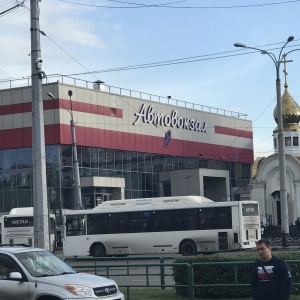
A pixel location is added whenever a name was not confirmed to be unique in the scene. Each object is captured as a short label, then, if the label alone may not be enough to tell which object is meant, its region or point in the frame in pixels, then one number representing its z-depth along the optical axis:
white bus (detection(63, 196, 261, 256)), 36.03
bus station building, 55.74
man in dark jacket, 9.53
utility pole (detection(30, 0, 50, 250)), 18.83
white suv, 12.85
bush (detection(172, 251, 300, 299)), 16.52
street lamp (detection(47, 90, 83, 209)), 42.31
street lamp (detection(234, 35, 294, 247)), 38.25
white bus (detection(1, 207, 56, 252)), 44.97
